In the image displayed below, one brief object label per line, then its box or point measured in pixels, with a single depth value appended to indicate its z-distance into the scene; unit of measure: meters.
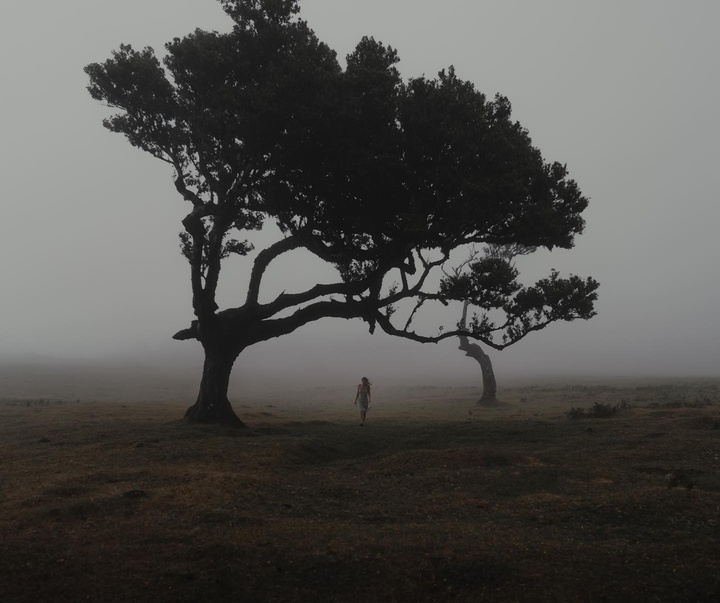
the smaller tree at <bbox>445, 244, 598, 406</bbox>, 23.53
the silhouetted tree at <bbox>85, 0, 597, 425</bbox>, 21.16
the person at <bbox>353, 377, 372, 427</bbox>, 27.45
